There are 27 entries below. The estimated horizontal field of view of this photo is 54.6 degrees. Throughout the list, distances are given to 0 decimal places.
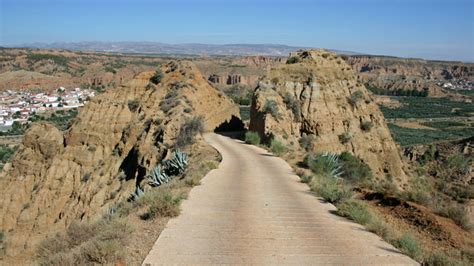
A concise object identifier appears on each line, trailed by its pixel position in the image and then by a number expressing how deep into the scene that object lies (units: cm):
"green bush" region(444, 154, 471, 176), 3953
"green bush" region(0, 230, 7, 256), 2259
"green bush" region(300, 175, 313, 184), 1359
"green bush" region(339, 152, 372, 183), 1735
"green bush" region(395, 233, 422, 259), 778
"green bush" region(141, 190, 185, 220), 931
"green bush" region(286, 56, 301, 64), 2867
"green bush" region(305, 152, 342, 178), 1577
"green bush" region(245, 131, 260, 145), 2264
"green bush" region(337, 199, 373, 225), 957
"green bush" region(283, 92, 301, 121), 2468
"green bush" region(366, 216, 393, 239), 874
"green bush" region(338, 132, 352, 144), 2436
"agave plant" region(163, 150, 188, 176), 1577
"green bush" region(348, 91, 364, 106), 2653
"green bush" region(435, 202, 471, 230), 1069
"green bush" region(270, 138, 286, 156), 1974
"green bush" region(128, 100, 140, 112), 2990
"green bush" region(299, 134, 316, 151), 2295
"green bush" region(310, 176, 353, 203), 1136
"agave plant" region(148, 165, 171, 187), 1530
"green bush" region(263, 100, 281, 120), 2377
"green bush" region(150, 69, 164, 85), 3166
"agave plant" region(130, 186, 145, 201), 1369
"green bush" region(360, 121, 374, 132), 2584
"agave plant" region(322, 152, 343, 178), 1622
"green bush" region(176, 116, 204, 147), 2023
